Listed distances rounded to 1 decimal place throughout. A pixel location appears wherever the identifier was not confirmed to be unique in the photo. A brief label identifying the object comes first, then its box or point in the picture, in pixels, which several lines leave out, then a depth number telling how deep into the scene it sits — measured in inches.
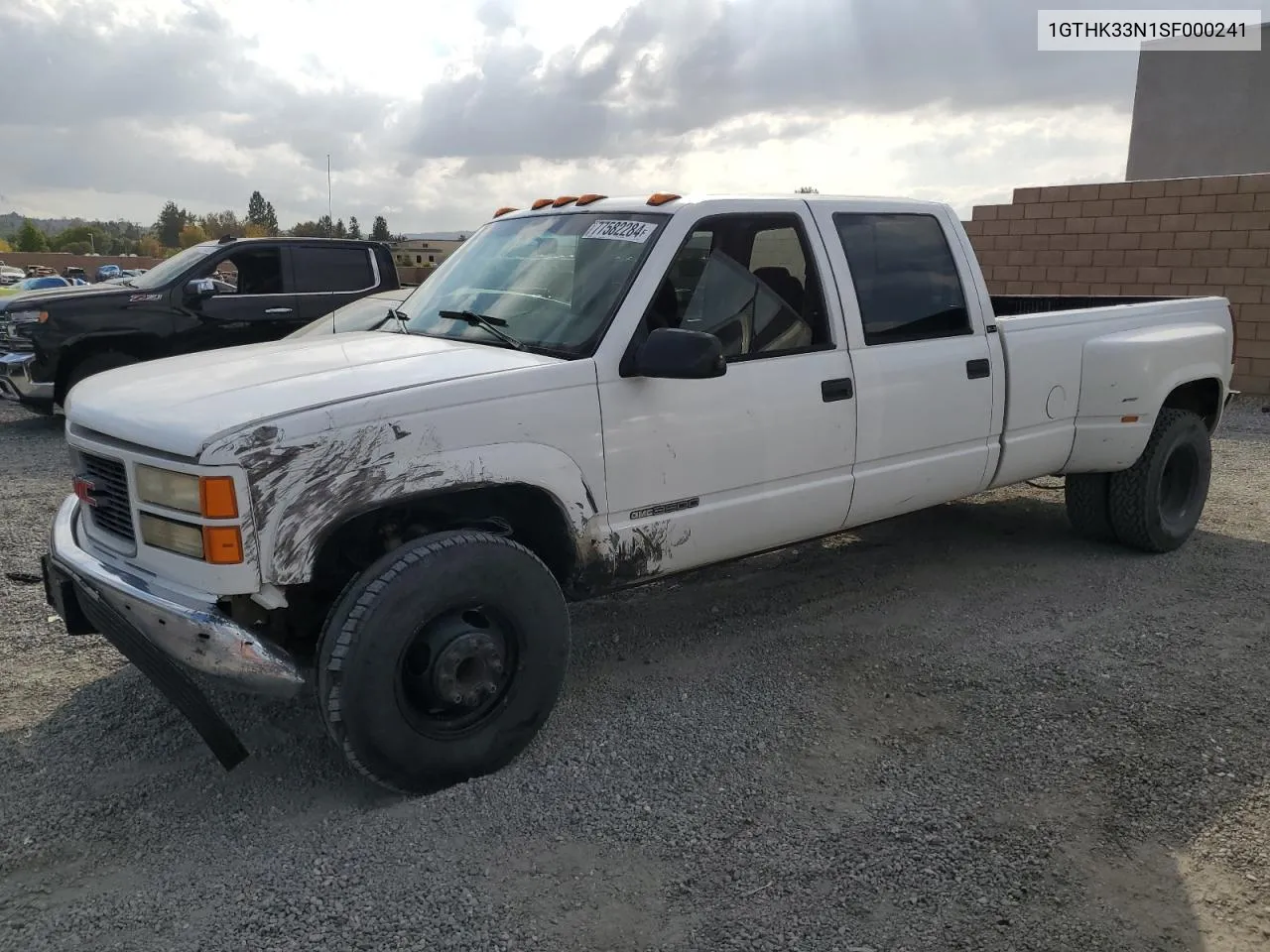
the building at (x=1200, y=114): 740.0
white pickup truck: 121.4
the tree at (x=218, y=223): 3090.6
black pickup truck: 369.1
